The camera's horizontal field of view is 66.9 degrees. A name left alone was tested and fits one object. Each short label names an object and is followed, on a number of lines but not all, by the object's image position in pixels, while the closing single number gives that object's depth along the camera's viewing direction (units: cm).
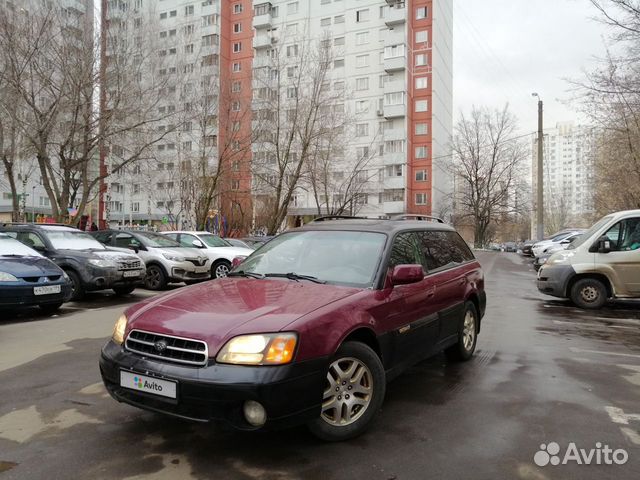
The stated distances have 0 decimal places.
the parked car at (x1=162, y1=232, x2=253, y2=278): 1448
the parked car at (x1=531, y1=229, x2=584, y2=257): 2239
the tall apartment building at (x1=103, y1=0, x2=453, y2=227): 5575
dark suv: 1015
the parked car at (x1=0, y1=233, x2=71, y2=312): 783
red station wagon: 292
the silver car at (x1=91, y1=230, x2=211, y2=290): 1261
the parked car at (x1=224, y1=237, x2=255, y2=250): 1868
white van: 952
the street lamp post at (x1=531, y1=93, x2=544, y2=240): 2716
